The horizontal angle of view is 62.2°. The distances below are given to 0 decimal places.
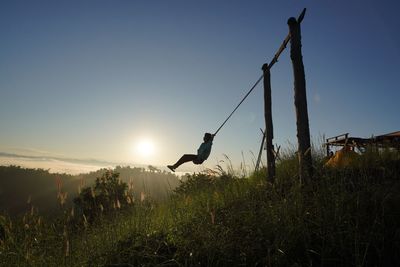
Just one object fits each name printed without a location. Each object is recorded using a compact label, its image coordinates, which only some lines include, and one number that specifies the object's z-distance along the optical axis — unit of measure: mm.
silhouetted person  9234
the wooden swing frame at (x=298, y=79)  5578
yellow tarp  7578
